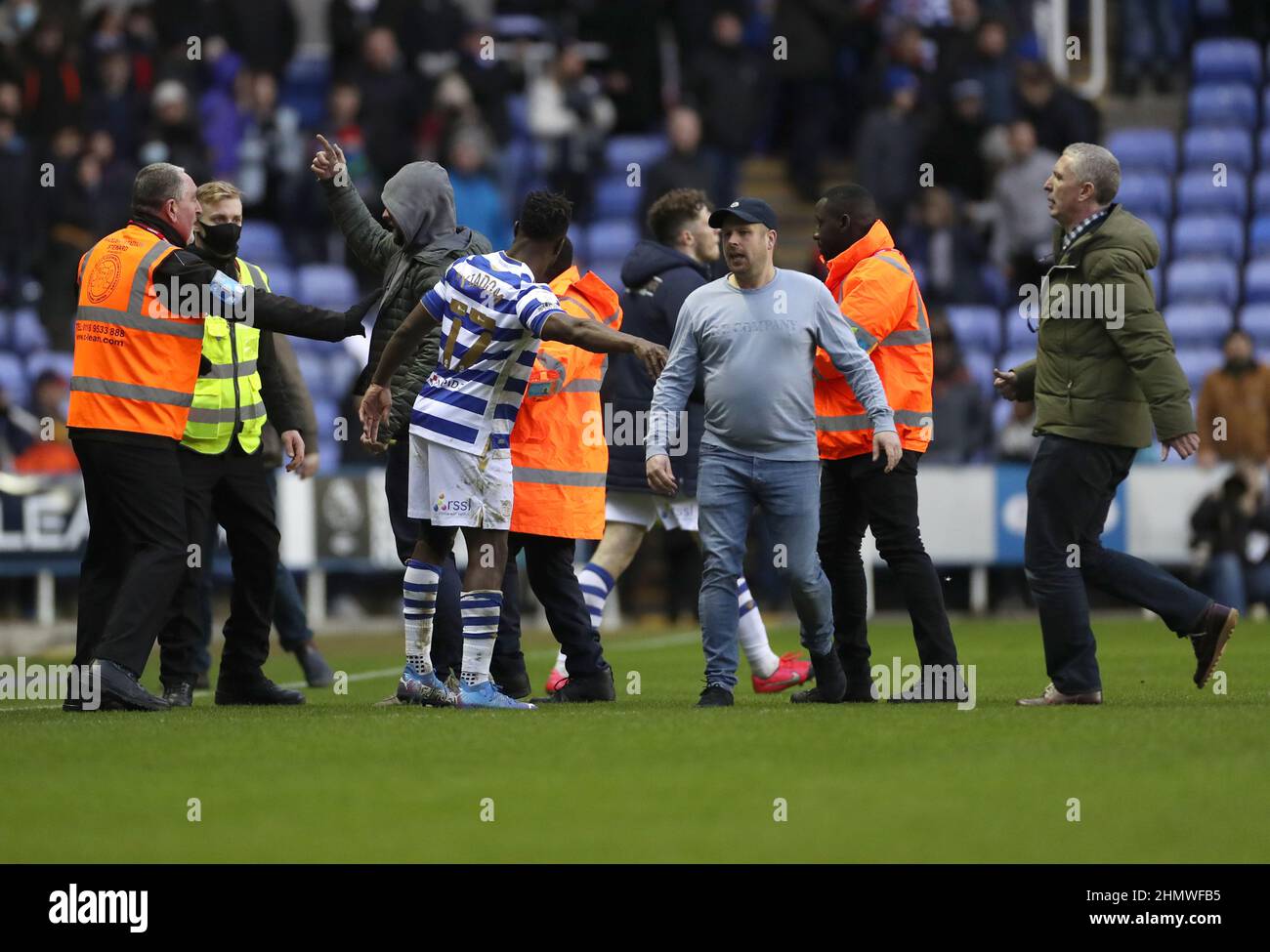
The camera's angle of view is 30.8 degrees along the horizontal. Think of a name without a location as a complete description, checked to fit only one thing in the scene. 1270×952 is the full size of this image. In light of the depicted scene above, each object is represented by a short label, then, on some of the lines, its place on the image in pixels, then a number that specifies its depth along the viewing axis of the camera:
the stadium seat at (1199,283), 21.53
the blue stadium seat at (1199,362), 20.14
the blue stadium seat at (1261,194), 22.43
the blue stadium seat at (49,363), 20.14
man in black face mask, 10.38
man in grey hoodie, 9.83
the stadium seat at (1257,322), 20.98
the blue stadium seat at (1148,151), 22.86
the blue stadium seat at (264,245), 21.78
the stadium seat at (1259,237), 22.06
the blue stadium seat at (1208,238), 22.00
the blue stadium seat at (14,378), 20.11
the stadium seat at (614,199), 22.88
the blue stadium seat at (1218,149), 22.75
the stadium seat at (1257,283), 21.54
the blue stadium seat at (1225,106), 23.08
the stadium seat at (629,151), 22.95
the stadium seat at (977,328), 20.89
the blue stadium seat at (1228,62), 23.58
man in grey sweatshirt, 9.33
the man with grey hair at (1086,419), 9.27
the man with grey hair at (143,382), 9.48
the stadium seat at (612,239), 21.78
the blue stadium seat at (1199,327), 21.09
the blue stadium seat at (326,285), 21.42
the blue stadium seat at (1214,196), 22.45
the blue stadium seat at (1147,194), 22.28
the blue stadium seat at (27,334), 21.28
